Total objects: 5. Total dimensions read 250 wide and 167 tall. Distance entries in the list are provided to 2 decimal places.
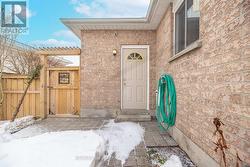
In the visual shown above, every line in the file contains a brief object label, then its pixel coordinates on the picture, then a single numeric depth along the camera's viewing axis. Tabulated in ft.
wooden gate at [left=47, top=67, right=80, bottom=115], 13.46
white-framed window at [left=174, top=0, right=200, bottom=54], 6.19
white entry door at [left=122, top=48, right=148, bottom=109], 13.67
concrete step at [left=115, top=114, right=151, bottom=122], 12.12
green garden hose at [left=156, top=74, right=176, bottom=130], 8.15
